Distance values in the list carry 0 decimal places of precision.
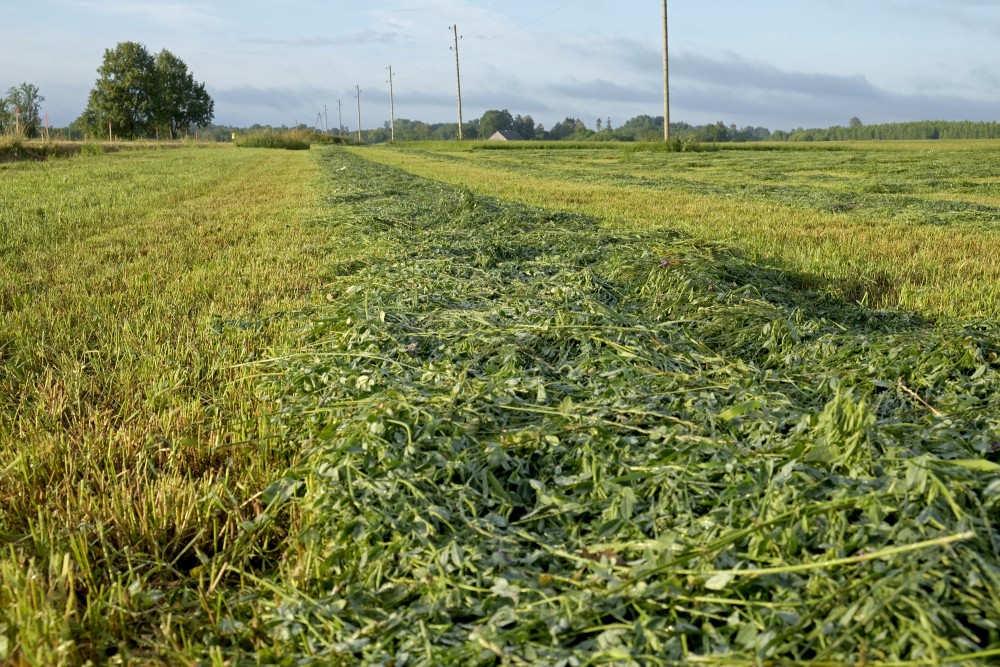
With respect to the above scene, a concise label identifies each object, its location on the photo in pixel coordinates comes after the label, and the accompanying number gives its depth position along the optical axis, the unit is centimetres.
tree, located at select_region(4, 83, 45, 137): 8828
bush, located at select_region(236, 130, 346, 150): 6278
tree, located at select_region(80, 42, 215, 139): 7550
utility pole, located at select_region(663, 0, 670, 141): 3784
